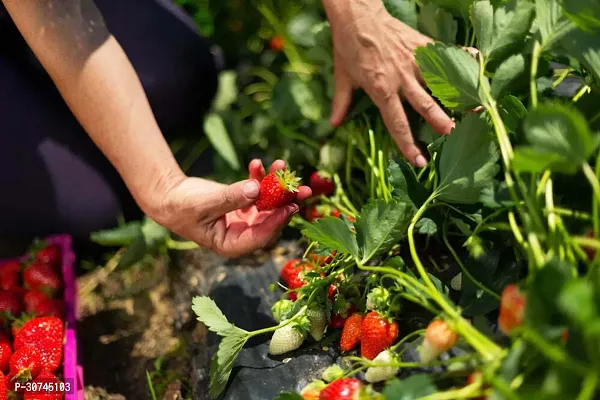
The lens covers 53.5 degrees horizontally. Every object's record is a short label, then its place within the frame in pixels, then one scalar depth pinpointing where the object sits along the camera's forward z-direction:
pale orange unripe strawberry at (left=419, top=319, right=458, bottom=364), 0.56
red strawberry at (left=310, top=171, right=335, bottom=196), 0.96
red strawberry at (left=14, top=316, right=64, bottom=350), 0.86
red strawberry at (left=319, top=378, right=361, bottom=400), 0.60
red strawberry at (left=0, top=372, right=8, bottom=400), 0.81
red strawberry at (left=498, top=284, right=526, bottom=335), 0.49
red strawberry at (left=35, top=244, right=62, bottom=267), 0.99
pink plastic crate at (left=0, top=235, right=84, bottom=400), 0.84
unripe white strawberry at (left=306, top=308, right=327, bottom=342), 0.76
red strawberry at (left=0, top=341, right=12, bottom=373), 0.86
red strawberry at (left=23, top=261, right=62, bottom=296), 0.96
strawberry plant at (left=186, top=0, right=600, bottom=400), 0.47
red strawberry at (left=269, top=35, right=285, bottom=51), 1.39
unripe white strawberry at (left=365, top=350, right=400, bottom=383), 0.67
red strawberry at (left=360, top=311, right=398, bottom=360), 0.70
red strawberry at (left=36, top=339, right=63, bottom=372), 0.84
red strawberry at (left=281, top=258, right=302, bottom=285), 0.86
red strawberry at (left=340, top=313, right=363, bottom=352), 0.75
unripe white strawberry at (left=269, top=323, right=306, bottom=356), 0.78
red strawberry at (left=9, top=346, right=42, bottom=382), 0.82
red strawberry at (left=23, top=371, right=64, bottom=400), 0.80
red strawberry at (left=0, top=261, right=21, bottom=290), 0.96
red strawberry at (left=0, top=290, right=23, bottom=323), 0.91
